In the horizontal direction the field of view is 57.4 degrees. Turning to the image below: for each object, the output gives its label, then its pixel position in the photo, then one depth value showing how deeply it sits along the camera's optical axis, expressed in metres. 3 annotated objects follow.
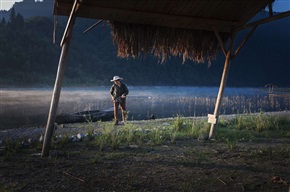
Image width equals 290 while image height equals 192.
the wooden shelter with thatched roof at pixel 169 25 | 5.39
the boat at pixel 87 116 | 13.04
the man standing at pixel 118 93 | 10.76
